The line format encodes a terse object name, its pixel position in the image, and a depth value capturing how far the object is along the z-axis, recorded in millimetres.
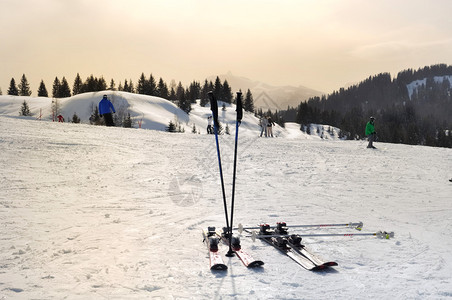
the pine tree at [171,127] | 73750
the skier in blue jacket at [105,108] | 23016
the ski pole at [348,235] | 6131
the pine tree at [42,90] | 123750
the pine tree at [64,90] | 118500
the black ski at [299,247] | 5031
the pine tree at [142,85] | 127688
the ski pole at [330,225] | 6418
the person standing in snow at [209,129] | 33938
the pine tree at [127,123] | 51291
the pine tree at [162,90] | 132250
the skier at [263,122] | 30211
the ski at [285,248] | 5001
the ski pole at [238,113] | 5424
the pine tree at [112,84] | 132375
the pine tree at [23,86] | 129125
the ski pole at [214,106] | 5461
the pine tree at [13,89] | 126188
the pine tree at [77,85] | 121438
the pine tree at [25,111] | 74350
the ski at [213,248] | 4836
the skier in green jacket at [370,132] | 22856
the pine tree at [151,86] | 128125
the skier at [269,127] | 30794
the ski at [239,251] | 4965
